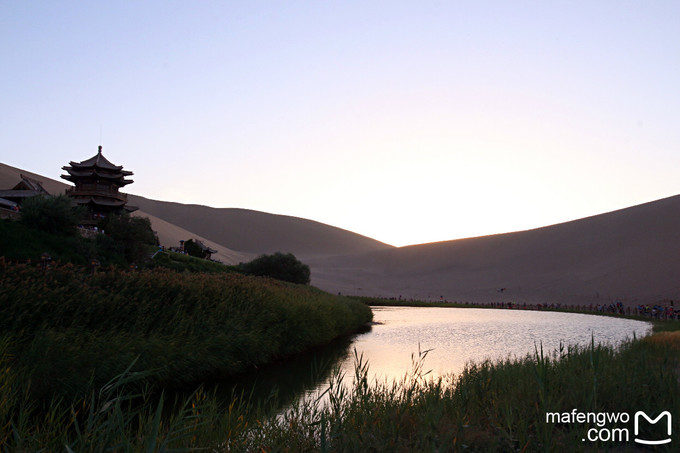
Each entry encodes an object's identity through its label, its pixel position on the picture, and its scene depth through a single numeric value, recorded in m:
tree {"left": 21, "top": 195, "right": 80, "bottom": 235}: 30.28
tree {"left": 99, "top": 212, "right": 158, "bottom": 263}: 35.00
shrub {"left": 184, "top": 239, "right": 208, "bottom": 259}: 57.91
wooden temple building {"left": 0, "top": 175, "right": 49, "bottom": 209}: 46.31
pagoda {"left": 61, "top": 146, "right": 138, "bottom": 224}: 50.00
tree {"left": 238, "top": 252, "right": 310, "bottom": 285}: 49.06
